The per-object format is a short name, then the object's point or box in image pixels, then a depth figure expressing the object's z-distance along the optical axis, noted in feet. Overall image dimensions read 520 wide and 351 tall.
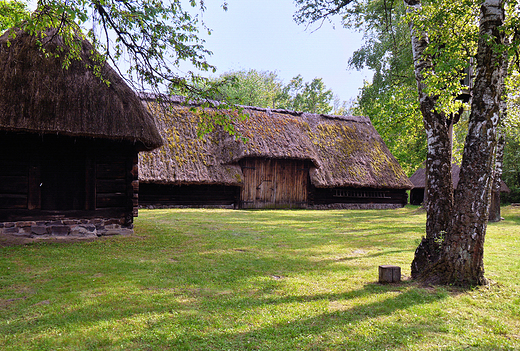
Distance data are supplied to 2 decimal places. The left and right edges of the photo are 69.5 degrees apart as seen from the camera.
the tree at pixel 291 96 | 153.99
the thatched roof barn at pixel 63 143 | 28.25
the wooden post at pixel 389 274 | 18.70
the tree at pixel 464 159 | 17.10
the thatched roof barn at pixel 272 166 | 58.65
